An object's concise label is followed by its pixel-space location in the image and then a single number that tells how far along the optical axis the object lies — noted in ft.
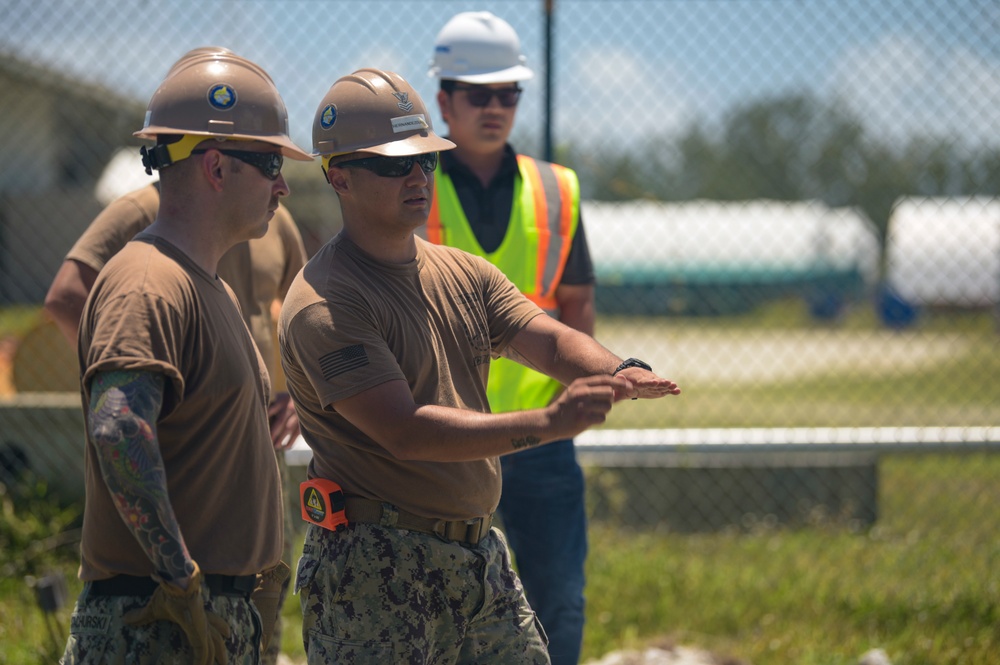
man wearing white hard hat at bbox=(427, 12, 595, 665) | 23.81
